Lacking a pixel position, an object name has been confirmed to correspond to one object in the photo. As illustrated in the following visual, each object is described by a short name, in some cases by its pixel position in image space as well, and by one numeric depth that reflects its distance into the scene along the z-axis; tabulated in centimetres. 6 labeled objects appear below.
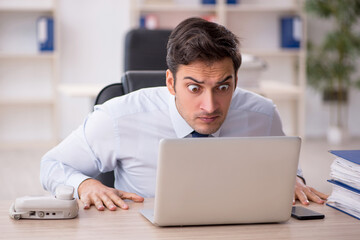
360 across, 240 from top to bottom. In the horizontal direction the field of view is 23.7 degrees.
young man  218
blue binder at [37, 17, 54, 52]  674
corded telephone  198
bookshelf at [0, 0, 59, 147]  698
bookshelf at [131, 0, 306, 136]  709
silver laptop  186
